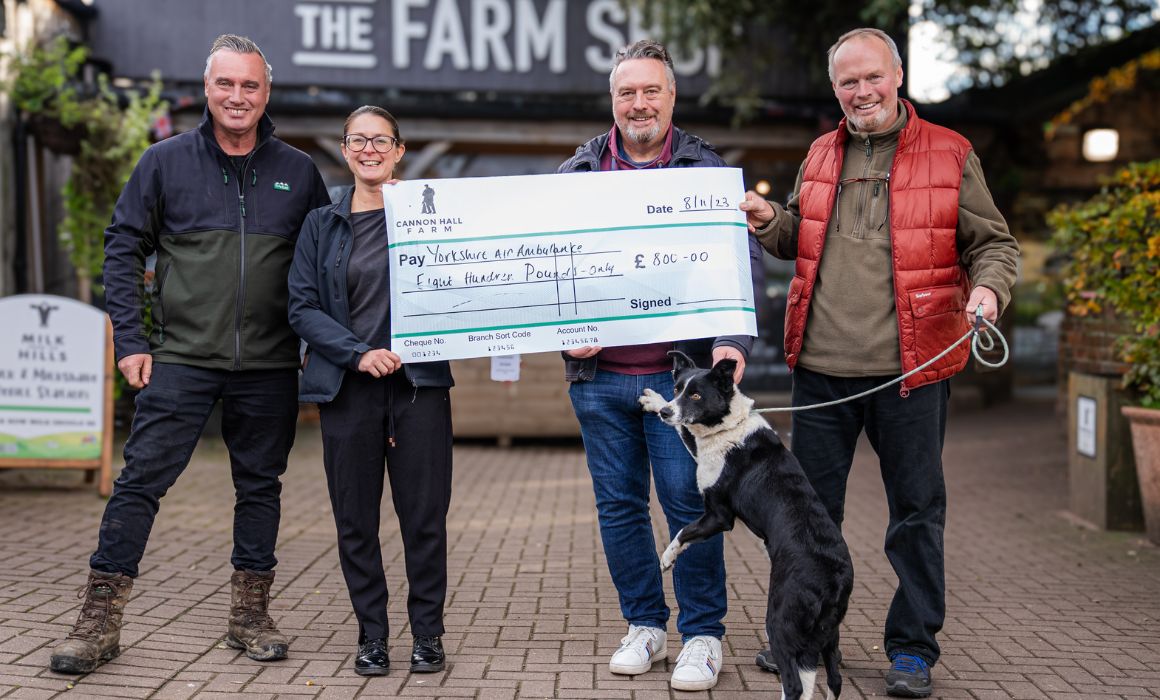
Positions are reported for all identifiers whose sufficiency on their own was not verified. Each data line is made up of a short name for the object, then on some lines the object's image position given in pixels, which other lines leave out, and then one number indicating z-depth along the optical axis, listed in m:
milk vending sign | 7.39
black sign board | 10.88
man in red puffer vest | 3.77
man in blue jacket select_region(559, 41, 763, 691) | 3.85
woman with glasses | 3.90
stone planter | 6.16
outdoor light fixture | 13.95
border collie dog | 3.34
